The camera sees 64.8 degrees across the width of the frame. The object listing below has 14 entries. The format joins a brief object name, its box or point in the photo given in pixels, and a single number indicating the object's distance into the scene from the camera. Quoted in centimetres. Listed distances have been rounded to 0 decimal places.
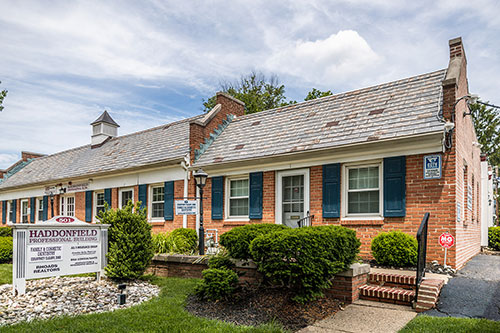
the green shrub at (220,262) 742
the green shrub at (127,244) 824
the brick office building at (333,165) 912
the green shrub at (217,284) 671
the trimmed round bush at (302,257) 594
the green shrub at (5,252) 1341
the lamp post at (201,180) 1019
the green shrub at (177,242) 1041
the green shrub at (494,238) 1522
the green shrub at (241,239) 727
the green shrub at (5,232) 1861
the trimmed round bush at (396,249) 846
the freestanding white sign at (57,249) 709
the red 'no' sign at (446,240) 842
